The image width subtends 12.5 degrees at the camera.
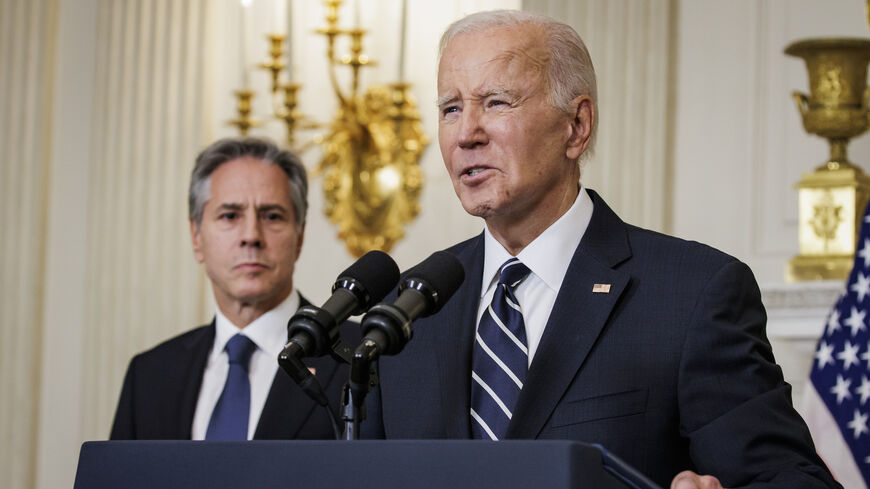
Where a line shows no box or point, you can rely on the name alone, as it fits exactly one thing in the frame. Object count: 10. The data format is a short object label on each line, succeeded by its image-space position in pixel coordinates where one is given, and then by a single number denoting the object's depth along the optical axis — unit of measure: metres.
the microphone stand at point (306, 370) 3.84
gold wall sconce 7.24
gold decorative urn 5.56
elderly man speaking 4.01
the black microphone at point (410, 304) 3.83
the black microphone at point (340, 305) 3.86
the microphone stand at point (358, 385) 3.82
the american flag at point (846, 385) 5.13
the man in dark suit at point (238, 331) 4.64
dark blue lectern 3.66
